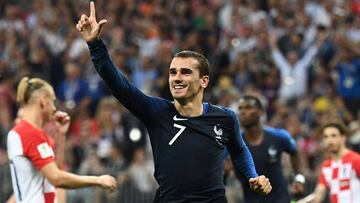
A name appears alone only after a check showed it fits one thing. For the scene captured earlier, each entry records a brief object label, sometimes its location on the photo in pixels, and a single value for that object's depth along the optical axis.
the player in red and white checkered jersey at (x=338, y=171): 19.09
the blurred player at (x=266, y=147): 18.43
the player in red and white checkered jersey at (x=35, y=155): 13.93
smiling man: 13.00
